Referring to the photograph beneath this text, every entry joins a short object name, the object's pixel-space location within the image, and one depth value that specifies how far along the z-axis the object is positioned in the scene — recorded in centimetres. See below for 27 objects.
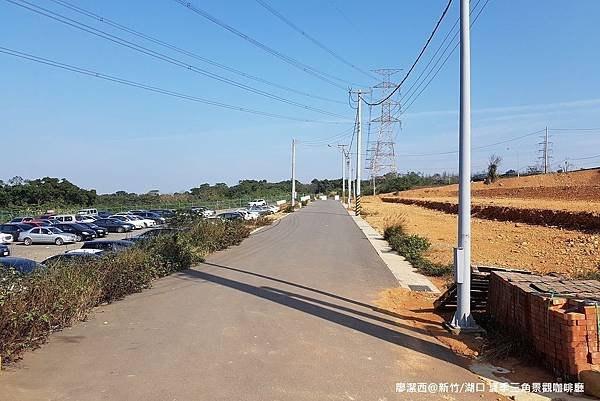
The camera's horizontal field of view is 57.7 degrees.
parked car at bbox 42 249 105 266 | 1185
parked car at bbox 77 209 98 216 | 5944
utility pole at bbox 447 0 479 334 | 909
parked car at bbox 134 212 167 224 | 5329
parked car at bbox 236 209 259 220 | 4435
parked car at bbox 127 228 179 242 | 1724
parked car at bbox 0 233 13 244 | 3474
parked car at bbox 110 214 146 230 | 4671
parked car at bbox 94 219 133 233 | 4369
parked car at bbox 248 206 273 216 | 5439
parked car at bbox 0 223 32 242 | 3675
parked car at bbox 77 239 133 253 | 1855
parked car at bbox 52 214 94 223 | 4578
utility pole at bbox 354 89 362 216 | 5575
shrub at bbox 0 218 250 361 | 702
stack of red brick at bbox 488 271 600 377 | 610
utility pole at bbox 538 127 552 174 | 11481
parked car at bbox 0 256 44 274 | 1248
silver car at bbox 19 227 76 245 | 3534
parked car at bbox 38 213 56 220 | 4778
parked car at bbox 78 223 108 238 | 3944
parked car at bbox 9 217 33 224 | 4512
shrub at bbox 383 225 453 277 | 1680
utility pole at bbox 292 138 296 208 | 7500
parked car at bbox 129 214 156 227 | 4906
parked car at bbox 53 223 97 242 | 3741
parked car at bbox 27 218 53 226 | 3939
